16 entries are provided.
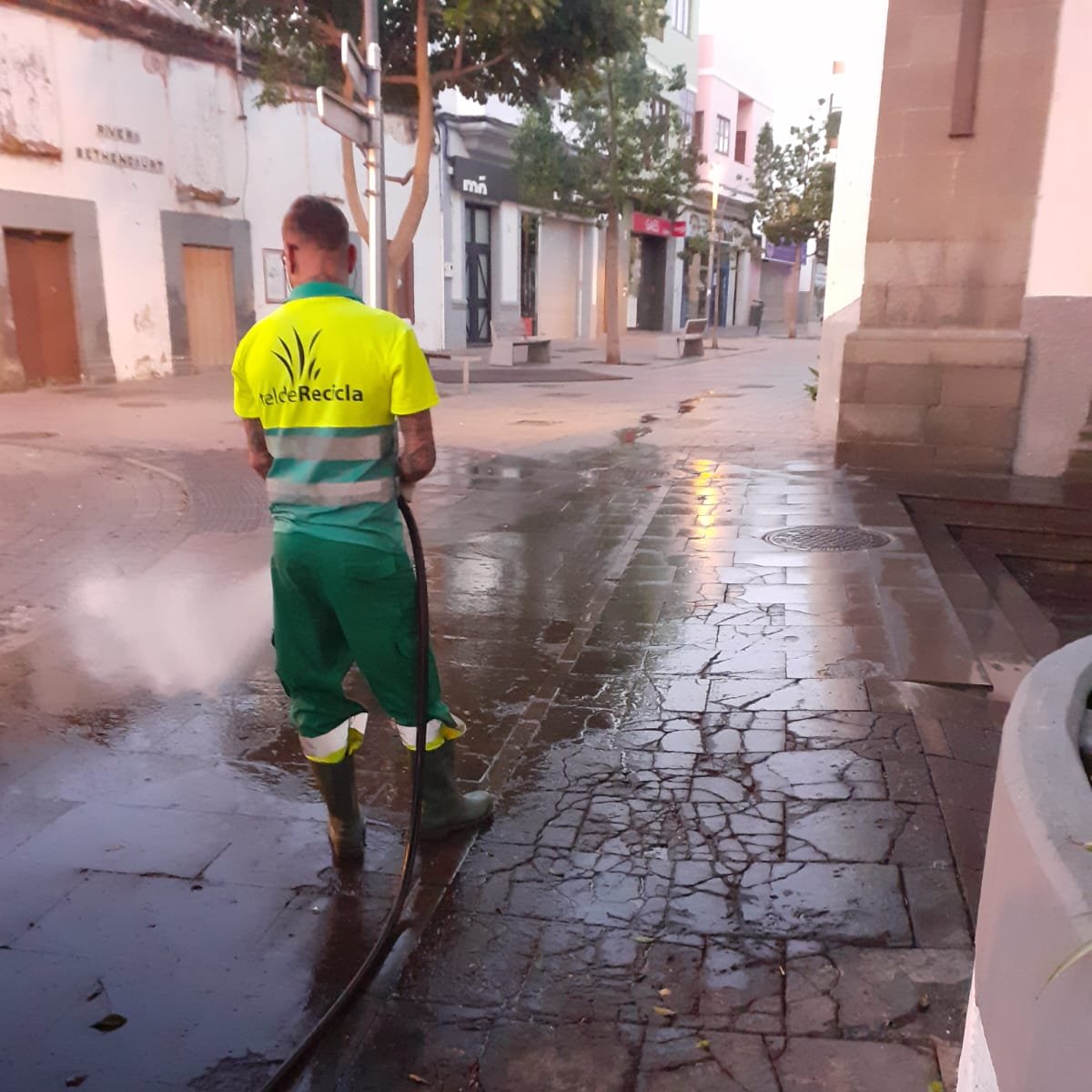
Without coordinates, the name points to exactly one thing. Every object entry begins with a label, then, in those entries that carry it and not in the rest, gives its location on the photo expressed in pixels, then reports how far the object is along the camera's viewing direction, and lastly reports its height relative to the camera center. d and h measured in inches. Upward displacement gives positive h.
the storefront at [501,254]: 1007.0 +24.6
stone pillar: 328.8 +11.7
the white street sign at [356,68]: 313.7 +61.4
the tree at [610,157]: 865.5 +100.6
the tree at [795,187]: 1231.5 +112.2
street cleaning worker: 113.1 -20.8
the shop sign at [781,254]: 1948.5 +46.8
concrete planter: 51.2 -32.3
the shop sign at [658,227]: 1441.9 +70.6
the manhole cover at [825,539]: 268.2 -65.7
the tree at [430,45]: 572.1 +127.2
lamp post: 1098.7 +66.4
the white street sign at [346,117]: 283.9 +43.6
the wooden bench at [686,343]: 988.6 -60.1
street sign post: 302.4 +42.2
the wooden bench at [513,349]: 848.9 -57.6
